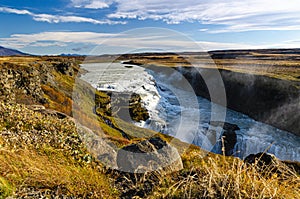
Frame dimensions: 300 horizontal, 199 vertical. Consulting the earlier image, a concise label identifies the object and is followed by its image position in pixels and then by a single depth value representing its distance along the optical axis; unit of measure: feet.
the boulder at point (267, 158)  45.54
